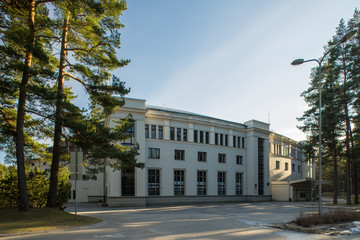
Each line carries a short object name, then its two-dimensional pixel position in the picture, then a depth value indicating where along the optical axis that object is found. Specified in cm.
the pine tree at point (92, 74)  1583
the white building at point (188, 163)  3378
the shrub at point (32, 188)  1577
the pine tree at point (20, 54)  1351
